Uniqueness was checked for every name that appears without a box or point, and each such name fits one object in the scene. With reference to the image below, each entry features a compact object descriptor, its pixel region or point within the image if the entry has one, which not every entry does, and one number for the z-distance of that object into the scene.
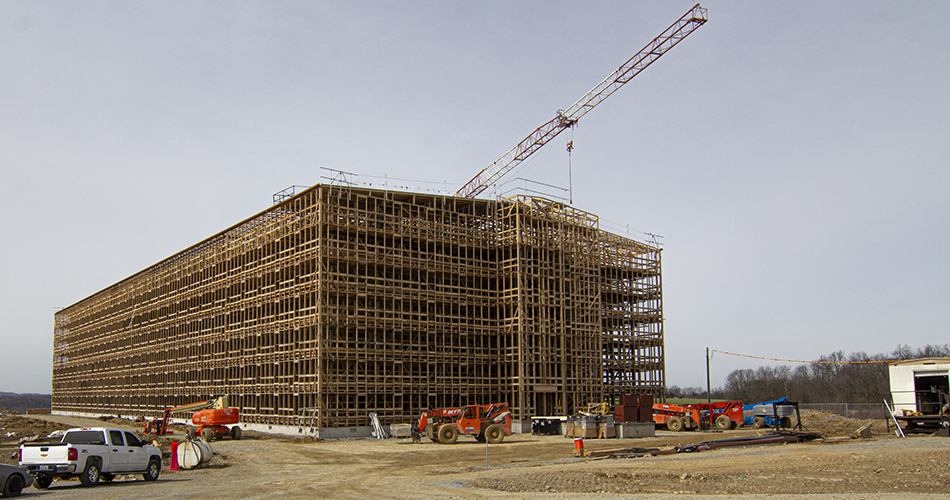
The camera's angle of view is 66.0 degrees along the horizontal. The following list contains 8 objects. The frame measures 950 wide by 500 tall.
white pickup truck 21.94
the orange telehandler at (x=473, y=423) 39.94
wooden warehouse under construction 47.25
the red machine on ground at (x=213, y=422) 42.97
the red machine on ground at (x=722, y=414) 50.12
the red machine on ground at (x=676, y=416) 50.53
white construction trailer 43.00
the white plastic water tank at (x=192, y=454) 28.19
